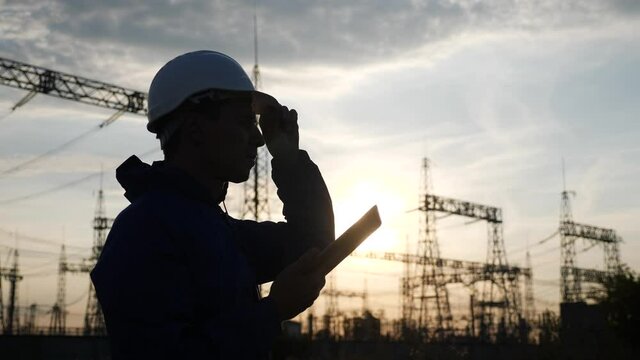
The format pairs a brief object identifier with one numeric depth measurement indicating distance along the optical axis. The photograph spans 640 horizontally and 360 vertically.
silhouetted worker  2.21
